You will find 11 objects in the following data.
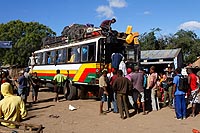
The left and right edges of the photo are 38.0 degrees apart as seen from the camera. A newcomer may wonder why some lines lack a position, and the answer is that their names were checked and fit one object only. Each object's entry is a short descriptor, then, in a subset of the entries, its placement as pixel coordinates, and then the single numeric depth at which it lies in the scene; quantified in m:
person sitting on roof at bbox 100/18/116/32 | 13.51
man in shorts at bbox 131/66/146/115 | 10.48
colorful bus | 12.90
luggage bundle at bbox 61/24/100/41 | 14.27
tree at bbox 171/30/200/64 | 42.59
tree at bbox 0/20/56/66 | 42.47
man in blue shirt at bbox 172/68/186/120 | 9.38
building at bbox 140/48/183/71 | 29.47
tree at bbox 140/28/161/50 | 43.84
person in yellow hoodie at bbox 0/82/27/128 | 4.70
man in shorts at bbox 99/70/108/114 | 10.53
